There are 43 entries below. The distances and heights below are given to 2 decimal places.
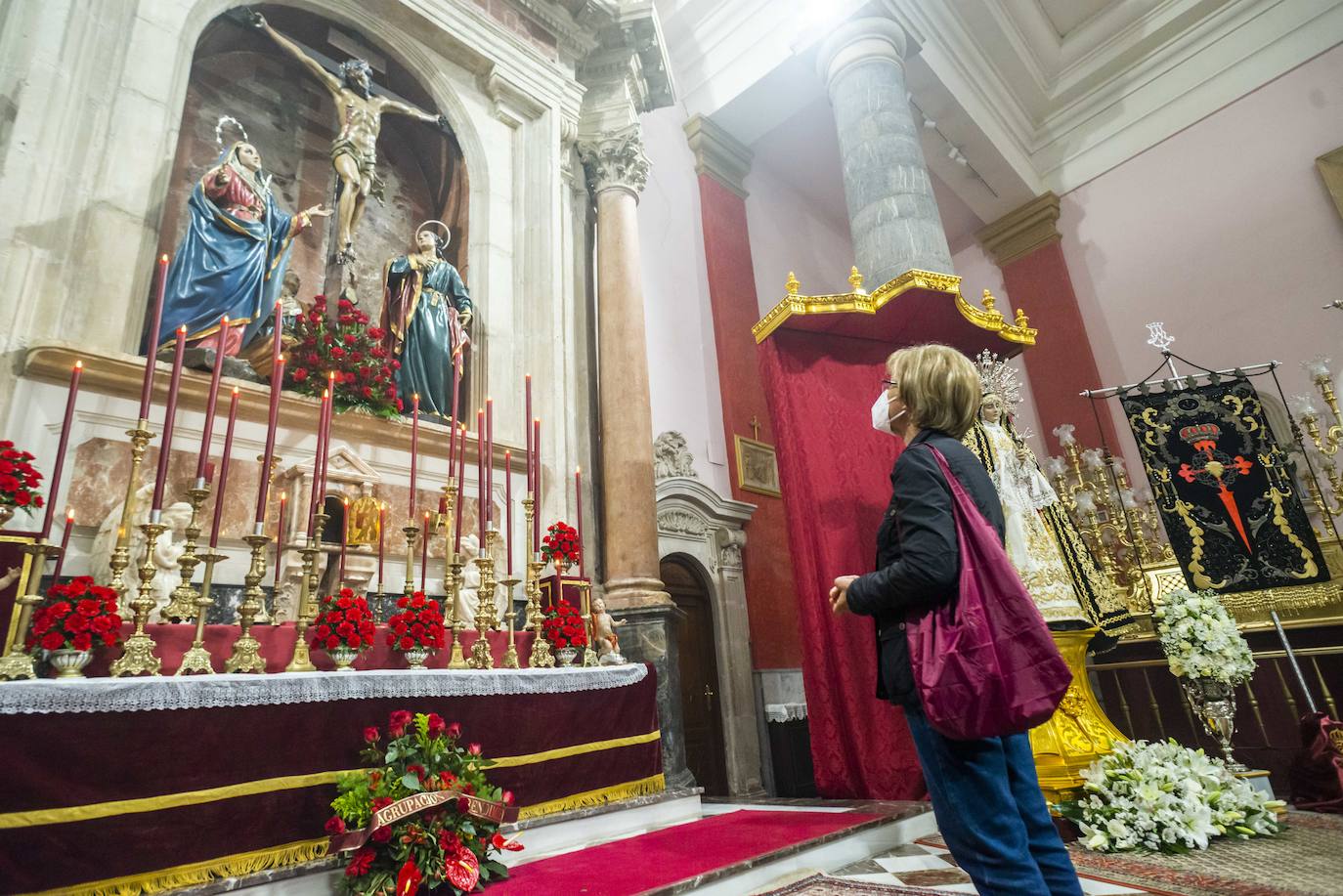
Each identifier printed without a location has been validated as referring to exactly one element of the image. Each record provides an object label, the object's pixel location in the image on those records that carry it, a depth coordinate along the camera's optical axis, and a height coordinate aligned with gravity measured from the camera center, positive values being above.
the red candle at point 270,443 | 2.52 +0.97
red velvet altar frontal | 1.90 -0.14
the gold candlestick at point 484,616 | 3.11 +0.38
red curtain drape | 4.28 +0.91
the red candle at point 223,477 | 2.44 +0.80
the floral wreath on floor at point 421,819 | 2.21 -0.30
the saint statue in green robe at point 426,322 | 4.76 +2.44
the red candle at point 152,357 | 2.43 +1.24
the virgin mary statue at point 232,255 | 3.78 +2.42
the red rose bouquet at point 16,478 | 2.24 +0.79
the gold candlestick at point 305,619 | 2.59 +0.36
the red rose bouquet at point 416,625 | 2.97 +0.34
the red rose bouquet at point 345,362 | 4.09 +1.91
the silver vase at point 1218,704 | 4.10 -0.32
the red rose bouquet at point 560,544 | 3.79 +0.78
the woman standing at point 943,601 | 1.38 +0.13
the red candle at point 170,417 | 2.32 +1.00
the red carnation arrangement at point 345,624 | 2.72 +0.34
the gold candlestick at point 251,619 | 2.45 +0.35
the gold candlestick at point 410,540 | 3.00 +0.68
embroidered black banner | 5.79 +1.21
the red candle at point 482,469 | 3.24 +1.04
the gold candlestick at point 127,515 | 2.28 +0.69
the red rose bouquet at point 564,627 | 3.65 +0.35
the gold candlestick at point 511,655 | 3.22 +0.22
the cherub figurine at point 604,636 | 3.96 +0.32
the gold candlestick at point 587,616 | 3.70 +0.41
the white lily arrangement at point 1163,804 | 3.11 -0.64
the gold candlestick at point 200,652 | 2.36 +0.25
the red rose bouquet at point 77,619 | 2.14 +0.35
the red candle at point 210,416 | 2.38 +1.02
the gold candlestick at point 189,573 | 2.35 +0.49
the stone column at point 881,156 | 6.48 +4.61
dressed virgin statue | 3.78 +0.61
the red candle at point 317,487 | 2.65 +0.83
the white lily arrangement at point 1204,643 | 4.08 +0.02
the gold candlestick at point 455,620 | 3.12 +0.37
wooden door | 7.09 +0.08
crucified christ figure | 4.88 +3.80
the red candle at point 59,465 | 2.26 +0.80
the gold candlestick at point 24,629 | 2.04 +0.33
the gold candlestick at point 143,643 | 2.23 +0.28
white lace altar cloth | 1.94 +0.11
